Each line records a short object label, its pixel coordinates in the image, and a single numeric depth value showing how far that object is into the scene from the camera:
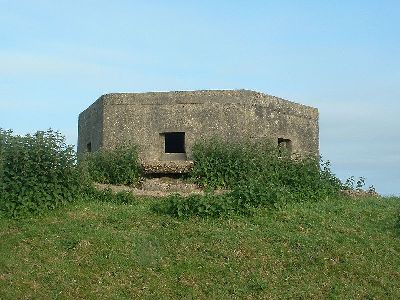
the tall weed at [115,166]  12.75
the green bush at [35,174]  9.87
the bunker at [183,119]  13.69
